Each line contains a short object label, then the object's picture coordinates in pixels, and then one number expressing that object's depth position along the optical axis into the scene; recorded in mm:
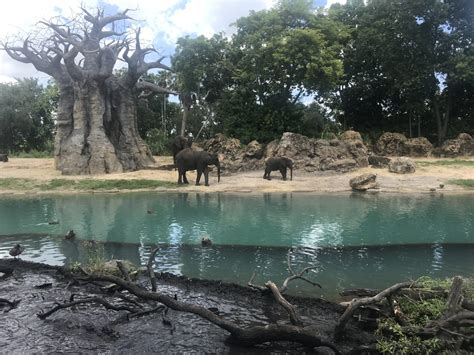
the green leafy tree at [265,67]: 28000
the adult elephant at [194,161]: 23172
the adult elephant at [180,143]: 28047
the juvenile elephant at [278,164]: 24672
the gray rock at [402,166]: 24797
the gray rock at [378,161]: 26828
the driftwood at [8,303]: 7496
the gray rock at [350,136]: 29577
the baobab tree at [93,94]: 27031
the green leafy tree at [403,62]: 31094
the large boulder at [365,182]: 21844
